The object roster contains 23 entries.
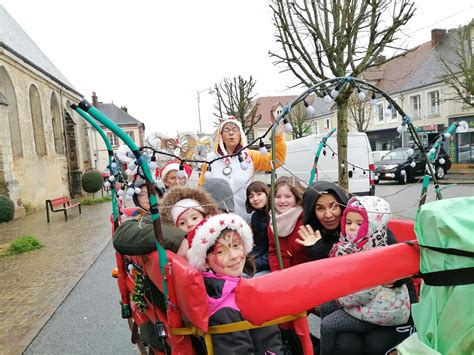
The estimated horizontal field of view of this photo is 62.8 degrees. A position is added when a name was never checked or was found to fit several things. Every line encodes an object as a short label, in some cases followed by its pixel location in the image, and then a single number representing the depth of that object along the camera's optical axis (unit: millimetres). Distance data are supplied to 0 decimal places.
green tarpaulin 1298
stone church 14641
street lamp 40678
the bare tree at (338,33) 7032
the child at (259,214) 3455
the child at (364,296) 2127
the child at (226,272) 1754
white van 11516
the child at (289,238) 2994
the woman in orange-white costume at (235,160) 3760
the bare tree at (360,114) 26588
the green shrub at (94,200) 18859
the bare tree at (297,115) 26320
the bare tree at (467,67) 17844
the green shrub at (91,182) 22812
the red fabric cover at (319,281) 1394
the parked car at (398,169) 17219
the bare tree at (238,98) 21008
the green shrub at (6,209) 12789
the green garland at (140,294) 2668
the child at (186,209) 2809
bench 13275
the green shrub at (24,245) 8664
